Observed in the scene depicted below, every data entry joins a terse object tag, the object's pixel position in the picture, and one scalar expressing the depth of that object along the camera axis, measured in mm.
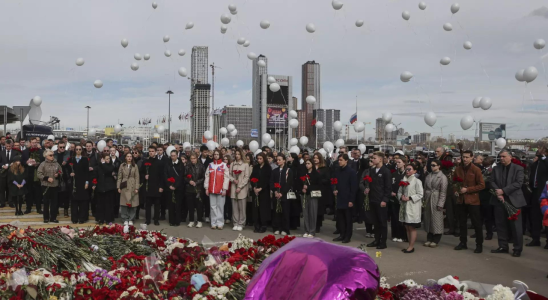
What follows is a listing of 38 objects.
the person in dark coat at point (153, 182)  11203
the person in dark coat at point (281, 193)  10195
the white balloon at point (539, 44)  14750
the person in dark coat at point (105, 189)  11086
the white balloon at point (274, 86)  21672
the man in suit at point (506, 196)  8078
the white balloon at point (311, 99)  22925
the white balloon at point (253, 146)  20975
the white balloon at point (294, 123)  23672
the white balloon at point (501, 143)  19817
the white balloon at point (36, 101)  20984
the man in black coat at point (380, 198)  8727
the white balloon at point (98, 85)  16150
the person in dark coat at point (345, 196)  9312
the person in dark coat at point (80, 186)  11180
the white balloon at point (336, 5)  13810
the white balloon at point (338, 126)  21781
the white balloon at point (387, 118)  20141
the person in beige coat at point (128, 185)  10984
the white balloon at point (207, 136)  24203
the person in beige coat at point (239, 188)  10734
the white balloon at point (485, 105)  15285
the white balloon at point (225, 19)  14641
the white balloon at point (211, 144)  19703
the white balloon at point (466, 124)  16391
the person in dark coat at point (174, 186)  11195
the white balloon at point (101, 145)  16891
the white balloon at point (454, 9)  14047
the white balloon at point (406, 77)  15578
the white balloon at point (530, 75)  13312
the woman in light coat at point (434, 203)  8672
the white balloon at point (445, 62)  15516
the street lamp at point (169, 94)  46894
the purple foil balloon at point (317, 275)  2723
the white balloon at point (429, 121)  16312
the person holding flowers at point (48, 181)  11023
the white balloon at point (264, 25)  15484
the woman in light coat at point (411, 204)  8328
